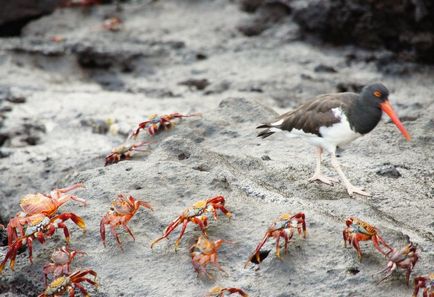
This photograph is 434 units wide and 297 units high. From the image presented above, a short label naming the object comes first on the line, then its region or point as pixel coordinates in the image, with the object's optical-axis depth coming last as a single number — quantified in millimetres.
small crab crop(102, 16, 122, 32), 26766
